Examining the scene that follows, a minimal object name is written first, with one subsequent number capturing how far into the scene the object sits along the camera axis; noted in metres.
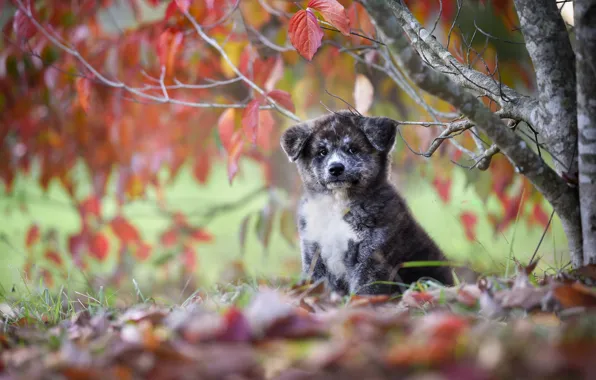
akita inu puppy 3.51
